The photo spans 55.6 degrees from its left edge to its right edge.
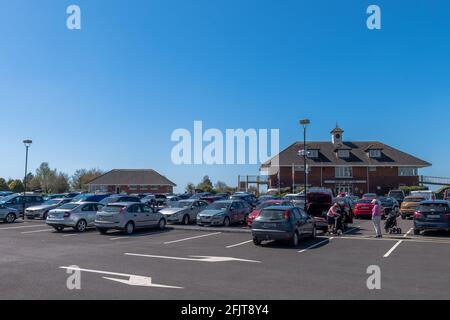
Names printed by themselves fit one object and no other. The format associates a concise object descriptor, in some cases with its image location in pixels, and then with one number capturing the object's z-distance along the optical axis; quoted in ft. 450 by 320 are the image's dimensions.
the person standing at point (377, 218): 62.69
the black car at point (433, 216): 62.75
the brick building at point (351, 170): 202.80
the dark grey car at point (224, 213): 79.25
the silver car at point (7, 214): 93.25
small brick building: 245.86
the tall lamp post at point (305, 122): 77.15
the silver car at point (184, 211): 85.30
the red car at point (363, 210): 98.68
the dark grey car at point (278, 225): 52.08
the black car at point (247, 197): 117.76
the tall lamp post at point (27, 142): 103.24
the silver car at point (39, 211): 97.51
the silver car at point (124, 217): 67.87
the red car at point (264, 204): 74.13
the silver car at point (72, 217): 73.36
